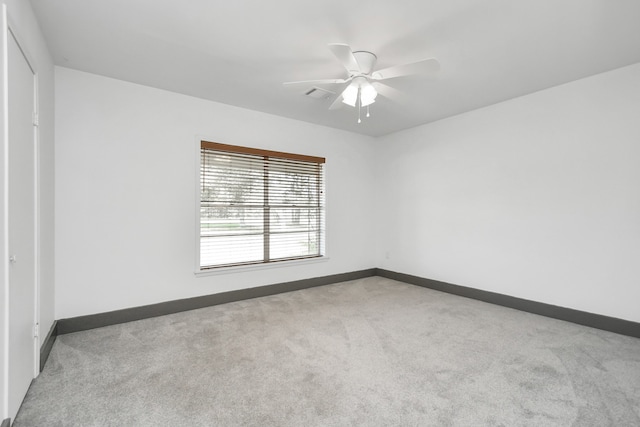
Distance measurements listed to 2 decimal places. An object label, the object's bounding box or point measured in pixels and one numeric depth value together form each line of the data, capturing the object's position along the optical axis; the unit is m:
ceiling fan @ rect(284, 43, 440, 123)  2.18
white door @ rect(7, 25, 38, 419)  1.67
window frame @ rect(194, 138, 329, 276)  3.66
